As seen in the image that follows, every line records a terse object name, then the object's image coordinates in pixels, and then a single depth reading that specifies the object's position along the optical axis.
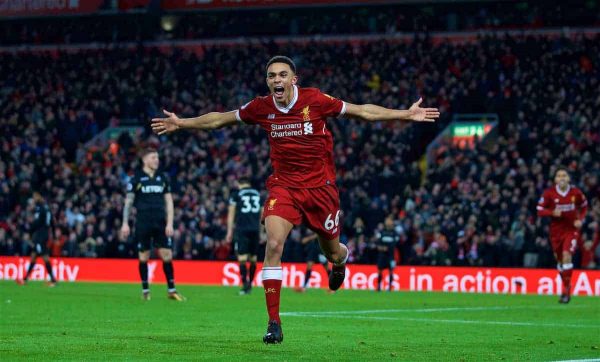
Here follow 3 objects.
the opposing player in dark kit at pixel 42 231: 26.56
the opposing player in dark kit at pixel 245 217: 22.88
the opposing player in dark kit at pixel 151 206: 19.27
